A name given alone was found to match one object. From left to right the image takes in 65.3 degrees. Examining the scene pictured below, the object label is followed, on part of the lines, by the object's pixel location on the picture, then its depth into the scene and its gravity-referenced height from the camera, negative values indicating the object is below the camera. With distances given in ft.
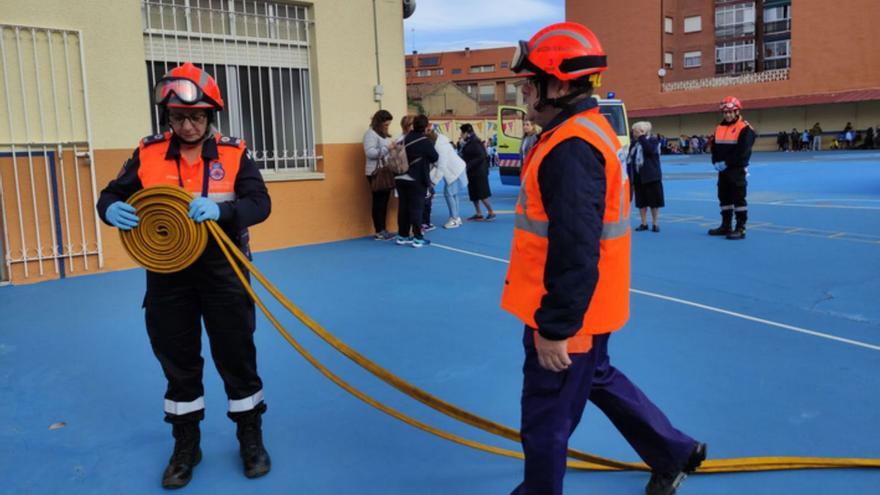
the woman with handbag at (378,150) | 31.32 +0.63
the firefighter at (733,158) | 30.07 -0.34
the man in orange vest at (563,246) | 7.30 -0.98
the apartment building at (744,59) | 123.34 +19.90
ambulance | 52.11 +0.64
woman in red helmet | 10.14 -1.71
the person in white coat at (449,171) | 35.35 -0.53
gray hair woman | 32.58 -0.69
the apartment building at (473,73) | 245.65 +32.87
